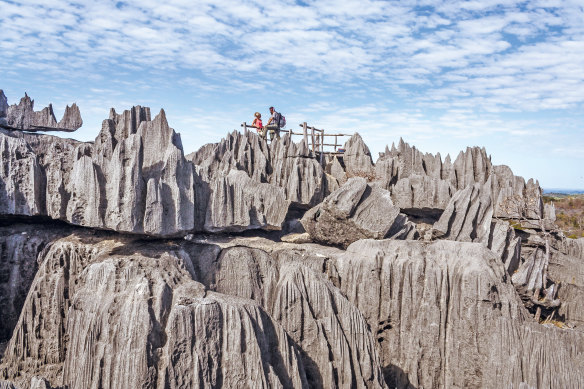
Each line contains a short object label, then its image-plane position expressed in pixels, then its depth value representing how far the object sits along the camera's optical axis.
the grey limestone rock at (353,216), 17.70
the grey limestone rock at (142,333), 10.09
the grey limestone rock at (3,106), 15.48
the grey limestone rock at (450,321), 13.03
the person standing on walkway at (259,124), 30.86
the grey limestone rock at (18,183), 13.50
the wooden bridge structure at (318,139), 31.83
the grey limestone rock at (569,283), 19.17
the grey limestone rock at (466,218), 19.91
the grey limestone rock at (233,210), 14.62
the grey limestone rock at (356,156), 29.95
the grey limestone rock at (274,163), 24.00
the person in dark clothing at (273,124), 31.02
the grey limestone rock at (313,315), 12.39
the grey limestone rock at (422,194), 22.50
